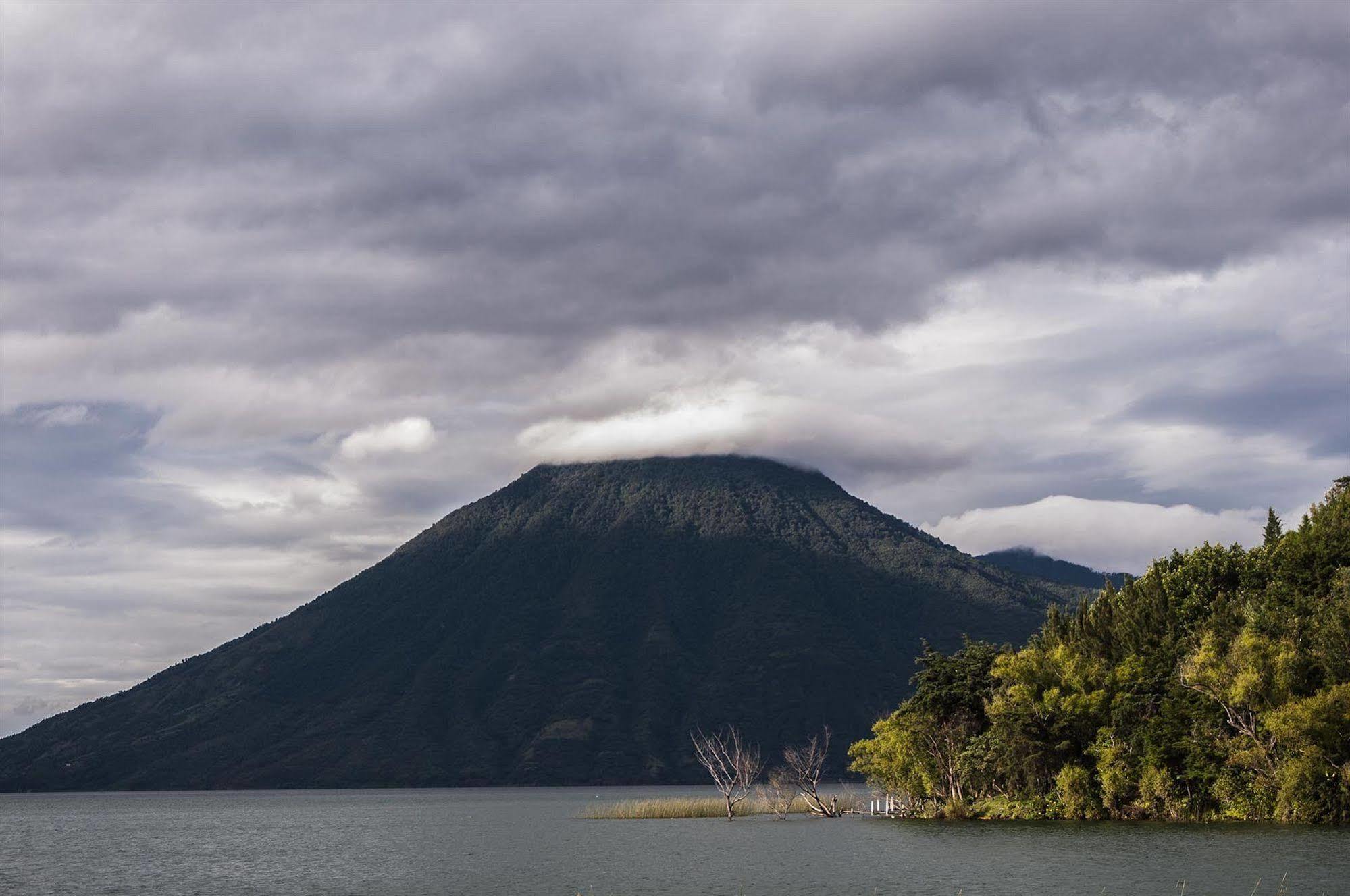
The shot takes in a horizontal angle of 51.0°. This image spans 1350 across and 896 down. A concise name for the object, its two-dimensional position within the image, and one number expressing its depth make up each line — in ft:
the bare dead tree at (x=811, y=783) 429.38
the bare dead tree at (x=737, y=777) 428.15
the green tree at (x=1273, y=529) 384.51
